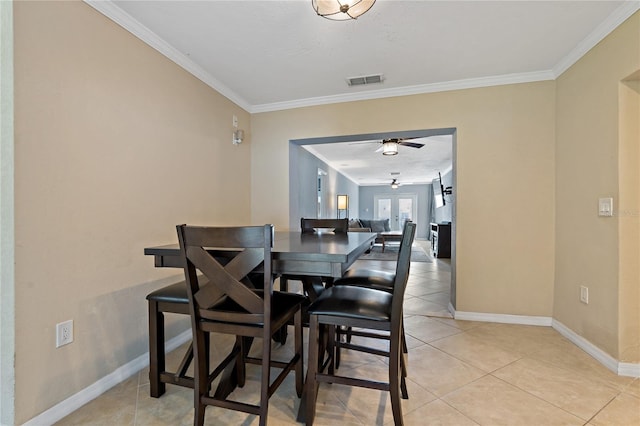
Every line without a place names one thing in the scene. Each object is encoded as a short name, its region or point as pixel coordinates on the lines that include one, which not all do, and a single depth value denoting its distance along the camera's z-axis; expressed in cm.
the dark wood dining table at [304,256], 128
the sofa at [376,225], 961
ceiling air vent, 277
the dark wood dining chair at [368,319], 133
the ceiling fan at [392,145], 458
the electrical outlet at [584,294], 222
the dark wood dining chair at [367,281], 192
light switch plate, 199
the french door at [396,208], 1205
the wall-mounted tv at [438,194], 834
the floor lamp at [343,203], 856
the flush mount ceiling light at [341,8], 154
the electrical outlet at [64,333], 153
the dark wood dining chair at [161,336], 154
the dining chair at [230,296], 120
